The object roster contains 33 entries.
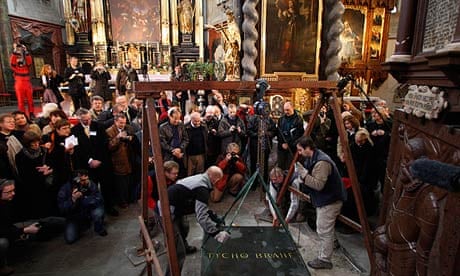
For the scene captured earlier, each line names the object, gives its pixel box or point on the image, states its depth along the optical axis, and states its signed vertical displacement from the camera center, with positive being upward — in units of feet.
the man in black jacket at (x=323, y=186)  10.87 -3.99
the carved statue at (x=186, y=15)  56.70 +12.34
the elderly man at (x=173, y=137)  16.58 -3.34
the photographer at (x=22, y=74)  28.58 +0.40
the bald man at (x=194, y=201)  10.27 -4.38
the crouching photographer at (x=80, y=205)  13.62 -6.00
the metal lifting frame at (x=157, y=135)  7.52 -1.59
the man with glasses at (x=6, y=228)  11.07 -5.84
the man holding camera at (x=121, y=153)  15.96 -4.14
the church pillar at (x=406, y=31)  7.82 +1.34
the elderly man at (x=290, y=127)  17.76 -2.88
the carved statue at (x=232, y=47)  31.91 +3.54
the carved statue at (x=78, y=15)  53.88 +11.56
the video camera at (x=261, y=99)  9.30 -0.64
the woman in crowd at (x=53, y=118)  15.10 -2.05
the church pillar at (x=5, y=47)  41.81 +4.40
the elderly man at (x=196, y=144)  17.78 -3.95
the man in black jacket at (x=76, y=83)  31.81 -0.52
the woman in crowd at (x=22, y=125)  14.46 -2.31
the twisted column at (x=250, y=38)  30.66 +4.39
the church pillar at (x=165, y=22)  56.54 +10.92
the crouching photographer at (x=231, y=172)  17.17 -5.83
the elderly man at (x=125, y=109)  18.69 -1.95
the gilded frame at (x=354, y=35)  41.55 +6.40
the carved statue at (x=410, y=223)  5.89 -3.09
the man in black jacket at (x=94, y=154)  15.07 -3.95
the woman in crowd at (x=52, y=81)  30.22 -0.29
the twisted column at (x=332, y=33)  31.96 +5.11
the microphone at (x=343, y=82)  9.36 -0.07
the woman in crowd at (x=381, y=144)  15.31 -3.35
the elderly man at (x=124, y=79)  37.14 -0.06
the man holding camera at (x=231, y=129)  18.54 -3.14
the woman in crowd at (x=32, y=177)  13.24 -4.53
